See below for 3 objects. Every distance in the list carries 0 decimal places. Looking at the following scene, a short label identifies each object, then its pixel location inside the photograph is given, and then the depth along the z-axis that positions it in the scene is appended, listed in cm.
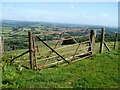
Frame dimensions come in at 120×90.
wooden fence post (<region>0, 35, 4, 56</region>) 733
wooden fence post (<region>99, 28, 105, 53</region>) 1071
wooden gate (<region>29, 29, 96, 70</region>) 663
